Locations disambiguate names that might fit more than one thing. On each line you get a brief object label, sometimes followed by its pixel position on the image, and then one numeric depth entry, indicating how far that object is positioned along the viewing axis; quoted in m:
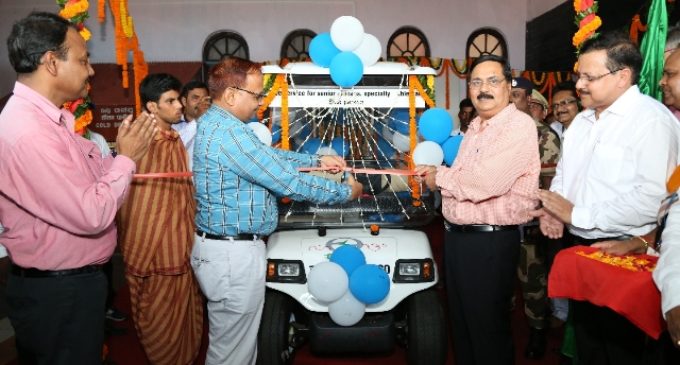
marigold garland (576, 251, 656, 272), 1.67
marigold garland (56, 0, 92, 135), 3.01
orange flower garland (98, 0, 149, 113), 3.45
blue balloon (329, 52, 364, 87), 2.83
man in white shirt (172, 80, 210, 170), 4.09
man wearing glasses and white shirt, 1.94
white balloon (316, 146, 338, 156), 3.38
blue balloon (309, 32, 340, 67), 3.11
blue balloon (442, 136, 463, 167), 3.04
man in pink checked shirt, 2.27
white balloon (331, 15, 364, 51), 3.03
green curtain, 2.55
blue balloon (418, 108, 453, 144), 2.94
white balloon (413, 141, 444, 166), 2.89
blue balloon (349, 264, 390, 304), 2.45
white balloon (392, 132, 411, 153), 3.41
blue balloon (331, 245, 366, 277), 2.55
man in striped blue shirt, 2.27
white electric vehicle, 2.66
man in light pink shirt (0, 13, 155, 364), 1.63
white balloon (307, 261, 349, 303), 2.44
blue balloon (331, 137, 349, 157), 3.46
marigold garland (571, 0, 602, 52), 3.12
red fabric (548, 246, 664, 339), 1.55
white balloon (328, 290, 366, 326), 2.52
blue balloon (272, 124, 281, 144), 3.32
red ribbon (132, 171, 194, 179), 2.25
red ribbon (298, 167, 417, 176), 2.55
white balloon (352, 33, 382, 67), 3.13
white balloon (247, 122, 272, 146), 3.08
